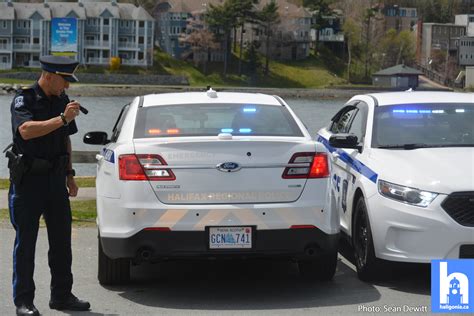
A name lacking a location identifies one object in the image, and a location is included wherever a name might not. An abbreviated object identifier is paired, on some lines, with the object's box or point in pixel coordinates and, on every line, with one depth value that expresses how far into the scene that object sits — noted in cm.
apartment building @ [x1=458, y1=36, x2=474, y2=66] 10235
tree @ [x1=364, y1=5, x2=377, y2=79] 14625
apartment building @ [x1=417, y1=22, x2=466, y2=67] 14250
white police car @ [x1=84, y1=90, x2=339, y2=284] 764
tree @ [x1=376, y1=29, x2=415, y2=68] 14200
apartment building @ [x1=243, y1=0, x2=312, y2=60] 14200
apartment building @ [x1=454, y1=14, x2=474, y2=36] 14550
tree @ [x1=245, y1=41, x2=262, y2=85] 13150
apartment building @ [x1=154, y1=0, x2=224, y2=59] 13875
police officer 709
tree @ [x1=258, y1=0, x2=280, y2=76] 13730
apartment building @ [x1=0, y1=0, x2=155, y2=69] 12950
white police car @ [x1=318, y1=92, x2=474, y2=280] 804
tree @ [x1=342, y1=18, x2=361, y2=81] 14874
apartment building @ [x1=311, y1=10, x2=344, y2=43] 15150
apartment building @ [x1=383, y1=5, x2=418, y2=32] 16662
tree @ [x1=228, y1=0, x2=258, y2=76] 13412
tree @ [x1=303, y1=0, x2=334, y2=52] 14912
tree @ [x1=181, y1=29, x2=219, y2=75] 13200
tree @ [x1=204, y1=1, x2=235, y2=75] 13350
